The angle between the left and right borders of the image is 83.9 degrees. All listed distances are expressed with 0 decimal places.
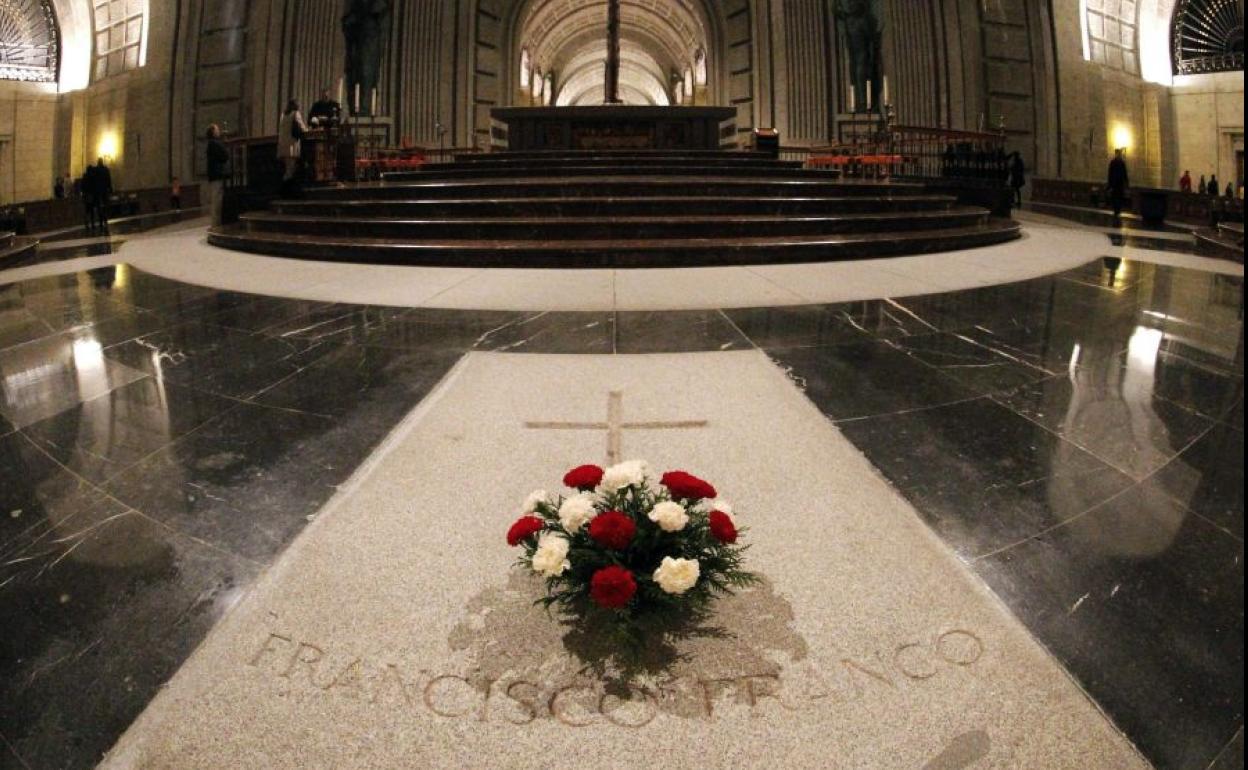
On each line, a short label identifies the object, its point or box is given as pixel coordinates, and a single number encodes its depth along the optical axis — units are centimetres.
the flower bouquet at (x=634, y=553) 135
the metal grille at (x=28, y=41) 2248
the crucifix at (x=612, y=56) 1324
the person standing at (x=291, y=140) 1081
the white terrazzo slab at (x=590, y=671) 115
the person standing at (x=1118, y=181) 1431
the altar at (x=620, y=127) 1352
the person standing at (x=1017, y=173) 1545
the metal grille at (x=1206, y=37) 2305
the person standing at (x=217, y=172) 1076
